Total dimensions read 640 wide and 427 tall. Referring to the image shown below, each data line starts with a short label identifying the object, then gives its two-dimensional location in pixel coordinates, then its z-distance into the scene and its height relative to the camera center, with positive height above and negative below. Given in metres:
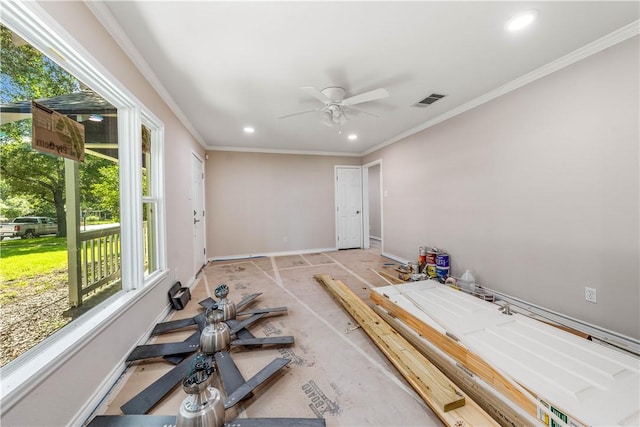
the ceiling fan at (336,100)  2.45 +1.26
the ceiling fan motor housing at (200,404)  1.11 -0.92
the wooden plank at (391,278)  3.47 -1.03
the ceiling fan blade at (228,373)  1.50 -1.09
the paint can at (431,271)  3.59 -0.92
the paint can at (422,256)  3.86 -0.75
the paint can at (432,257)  3.64 -0.71
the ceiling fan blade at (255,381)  1.37 -1.07
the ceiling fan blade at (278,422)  1.22 -1.10
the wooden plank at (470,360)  1.26 -0.99
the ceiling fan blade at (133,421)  1.22 -1.08
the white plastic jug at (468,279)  3.13 -0.92
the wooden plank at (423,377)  1.25 -1.05
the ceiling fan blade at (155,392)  1.38 -1.10
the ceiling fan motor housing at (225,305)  2.28 -0.91
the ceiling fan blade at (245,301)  2.66 -1.02
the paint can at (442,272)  3.49 -0.92
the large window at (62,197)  1.11 +0.12
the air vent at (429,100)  3.01 +1.46
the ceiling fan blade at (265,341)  1.95 -1.07
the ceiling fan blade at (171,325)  2.20 -1.06
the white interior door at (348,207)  6.06 +0.13
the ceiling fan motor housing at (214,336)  1.84 -0.97
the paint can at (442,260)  3.51 -0.74
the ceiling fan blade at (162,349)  1.80 -1.06
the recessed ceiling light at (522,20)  1.69 +1.40
